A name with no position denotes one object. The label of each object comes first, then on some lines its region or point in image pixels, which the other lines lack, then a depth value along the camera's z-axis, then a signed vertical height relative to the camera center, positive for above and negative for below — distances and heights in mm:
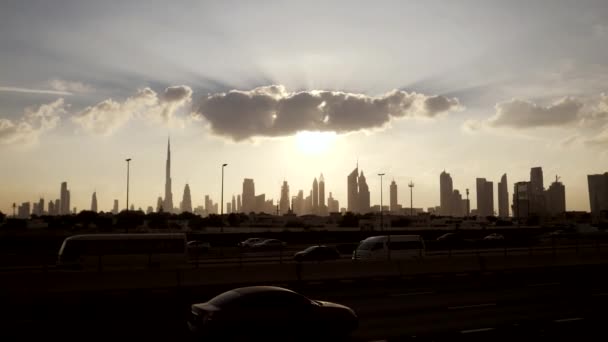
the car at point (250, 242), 58144 -3719
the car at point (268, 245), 52375 -3711
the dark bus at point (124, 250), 31703 -2657
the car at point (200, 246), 50628 -3778
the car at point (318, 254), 38781 -3506
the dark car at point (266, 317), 11984 -2685
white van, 35438 -2751
